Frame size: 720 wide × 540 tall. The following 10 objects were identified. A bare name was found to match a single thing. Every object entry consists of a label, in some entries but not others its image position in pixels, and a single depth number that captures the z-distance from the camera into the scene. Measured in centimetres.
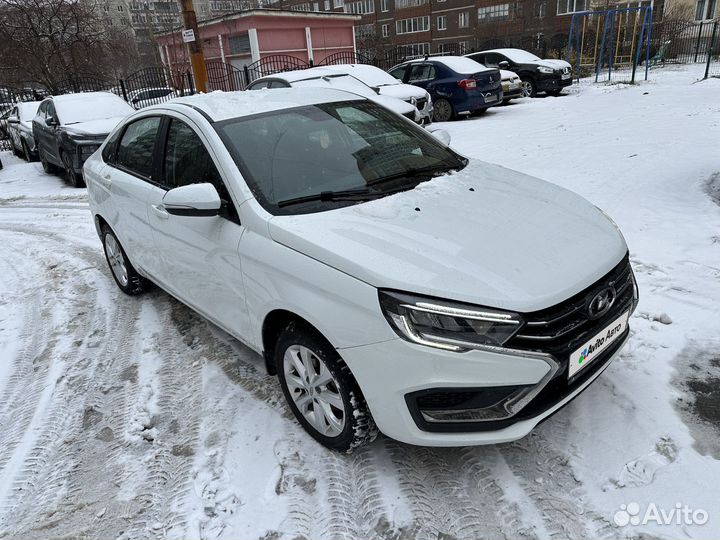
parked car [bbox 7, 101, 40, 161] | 1371
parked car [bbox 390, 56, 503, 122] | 1296
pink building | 2881
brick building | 4150
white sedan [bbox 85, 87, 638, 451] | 218
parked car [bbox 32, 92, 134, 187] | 985
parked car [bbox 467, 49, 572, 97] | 1581
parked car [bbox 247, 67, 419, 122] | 1002
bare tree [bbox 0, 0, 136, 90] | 1928
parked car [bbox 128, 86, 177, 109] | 2010
